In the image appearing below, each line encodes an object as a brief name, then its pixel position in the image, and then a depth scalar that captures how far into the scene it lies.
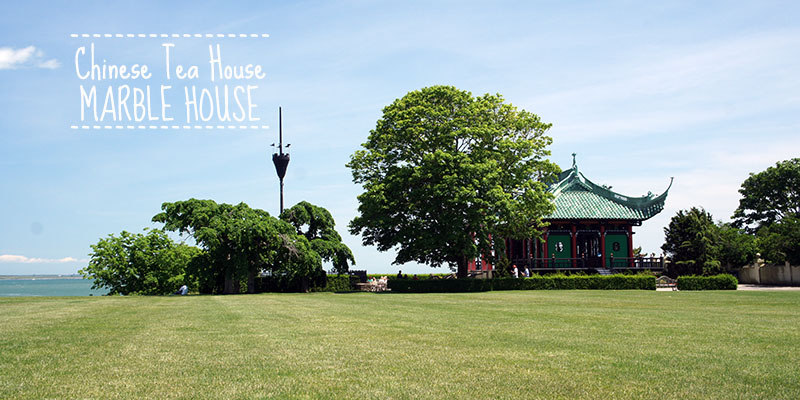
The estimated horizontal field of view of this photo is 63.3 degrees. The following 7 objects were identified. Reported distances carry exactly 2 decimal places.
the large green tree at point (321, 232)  47.00
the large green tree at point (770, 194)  80.88
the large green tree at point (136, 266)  48.03
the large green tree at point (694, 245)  50.34
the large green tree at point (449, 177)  40.03
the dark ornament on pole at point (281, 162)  47.06
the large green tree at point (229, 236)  40.72
